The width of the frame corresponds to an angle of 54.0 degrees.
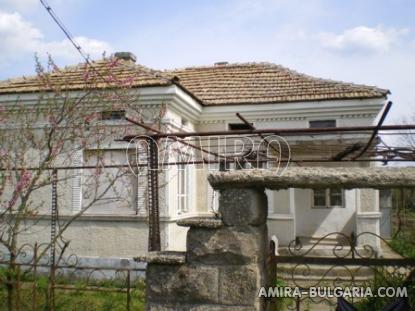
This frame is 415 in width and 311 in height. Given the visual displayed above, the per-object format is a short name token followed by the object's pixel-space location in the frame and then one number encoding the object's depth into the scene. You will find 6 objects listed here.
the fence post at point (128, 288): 4.30
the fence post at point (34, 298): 4.68
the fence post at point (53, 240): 4.96
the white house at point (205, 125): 8.51
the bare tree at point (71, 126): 6.93
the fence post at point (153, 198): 3.21
